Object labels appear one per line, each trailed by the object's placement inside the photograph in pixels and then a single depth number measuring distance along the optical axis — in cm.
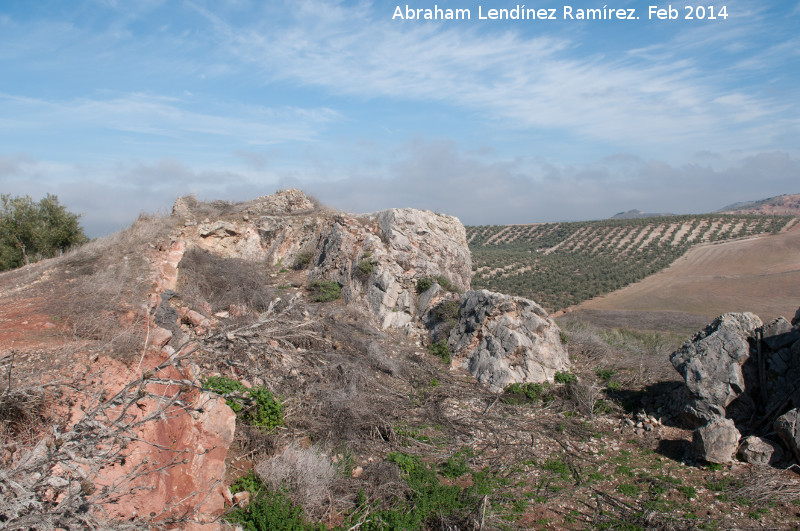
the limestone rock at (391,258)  1277
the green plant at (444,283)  1311
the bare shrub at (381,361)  971
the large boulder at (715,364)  804
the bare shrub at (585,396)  909
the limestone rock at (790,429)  657
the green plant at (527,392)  942
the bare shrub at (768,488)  591
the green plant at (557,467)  687
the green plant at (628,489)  632
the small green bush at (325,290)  1279
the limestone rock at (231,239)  1523
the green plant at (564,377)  1010
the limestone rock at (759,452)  673
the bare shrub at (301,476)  545
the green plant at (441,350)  1104
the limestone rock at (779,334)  809
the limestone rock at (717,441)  684
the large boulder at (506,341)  1022
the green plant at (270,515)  501
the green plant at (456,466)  666
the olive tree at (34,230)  1680
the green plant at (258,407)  663
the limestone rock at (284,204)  1722
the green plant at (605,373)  1052
